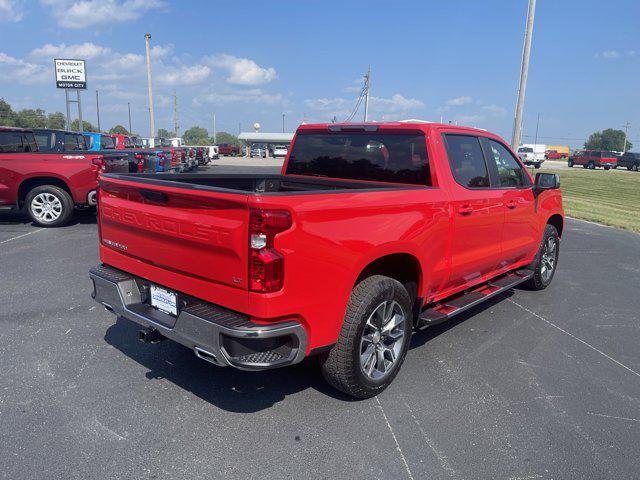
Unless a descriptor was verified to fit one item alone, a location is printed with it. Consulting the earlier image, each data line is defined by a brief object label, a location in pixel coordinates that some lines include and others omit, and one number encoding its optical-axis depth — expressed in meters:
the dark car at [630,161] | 46.38
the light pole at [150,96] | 36.28
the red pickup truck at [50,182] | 8.79
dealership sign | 37.47
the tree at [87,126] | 89.29
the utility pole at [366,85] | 48.39
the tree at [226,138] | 155.21
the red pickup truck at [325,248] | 2.64
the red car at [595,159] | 47.81
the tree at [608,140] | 135.95
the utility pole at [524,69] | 14.55
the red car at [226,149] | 63.78
